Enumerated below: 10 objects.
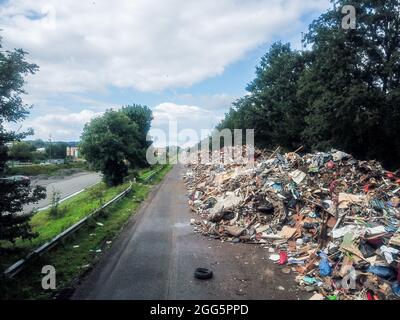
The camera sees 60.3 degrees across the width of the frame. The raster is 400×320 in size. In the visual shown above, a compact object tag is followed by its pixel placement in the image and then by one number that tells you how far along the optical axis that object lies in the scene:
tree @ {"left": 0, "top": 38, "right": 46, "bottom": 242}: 8.44
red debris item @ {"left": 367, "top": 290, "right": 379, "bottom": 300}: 7.04
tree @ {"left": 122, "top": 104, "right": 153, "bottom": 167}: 48.25
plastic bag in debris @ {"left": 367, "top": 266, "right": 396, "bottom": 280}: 7.51
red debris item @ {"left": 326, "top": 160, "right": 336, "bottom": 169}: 16.62
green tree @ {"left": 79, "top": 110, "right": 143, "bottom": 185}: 28.86
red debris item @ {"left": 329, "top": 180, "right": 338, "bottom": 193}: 14.47
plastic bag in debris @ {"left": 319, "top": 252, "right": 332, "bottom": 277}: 8.21
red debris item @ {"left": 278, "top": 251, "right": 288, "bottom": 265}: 9.43
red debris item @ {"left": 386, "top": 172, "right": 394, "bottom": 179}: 16.03
